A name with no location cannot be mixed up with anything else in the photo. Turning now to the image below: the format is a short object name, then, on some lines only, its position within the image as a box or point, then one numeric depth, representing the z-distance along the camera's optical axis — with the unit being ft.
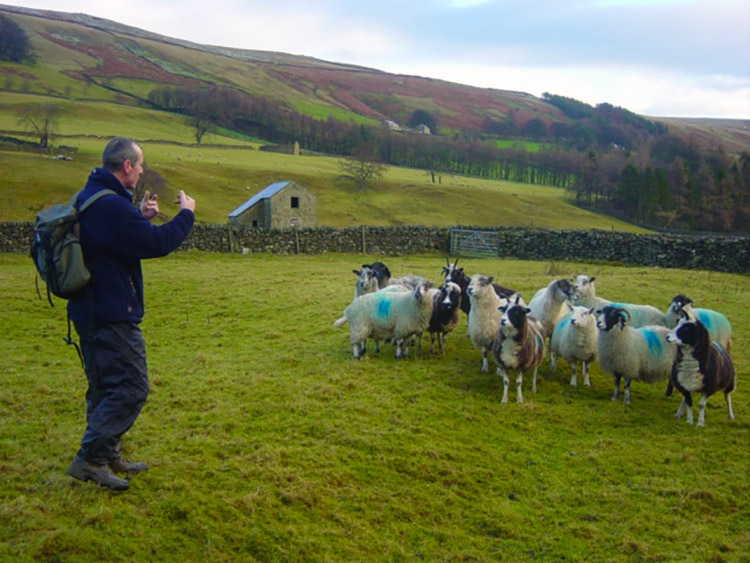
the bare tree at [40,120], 196.67
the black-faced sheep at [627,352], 30.78
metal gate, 109.81
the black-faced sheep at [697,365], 26.94
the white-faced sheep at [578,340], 32.81
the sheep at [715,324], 33.09
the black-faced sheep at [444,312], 36.35
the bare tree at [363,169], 219.14
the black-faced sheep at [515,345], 29.71
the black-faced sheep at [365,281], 43.47
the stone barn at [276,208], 134.82
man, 15.12
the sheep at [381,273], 47.19
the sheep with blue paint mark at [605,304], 36.88
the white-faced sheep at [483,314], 34.45
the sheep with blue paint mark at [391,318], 36.58
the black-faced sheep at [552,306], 38.06
